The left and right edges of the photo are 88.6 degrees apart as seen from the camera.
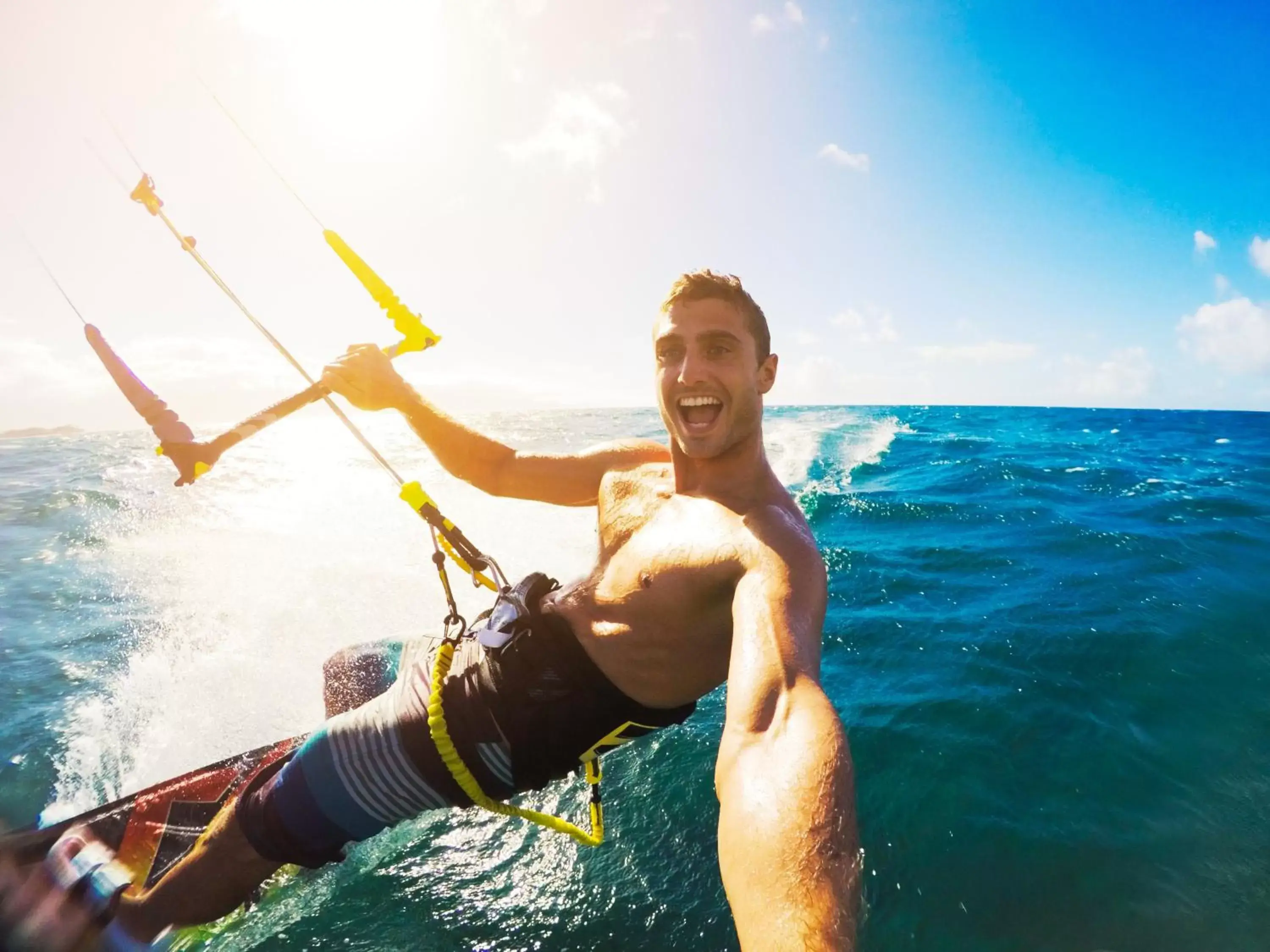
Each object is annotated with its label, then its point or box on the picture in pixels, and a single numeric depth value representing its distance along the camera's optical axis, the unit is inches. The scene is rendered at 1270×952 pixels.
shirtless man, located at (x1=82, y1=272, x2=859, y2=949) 21.8
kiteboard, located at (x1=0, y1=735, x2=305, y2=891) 33.7
